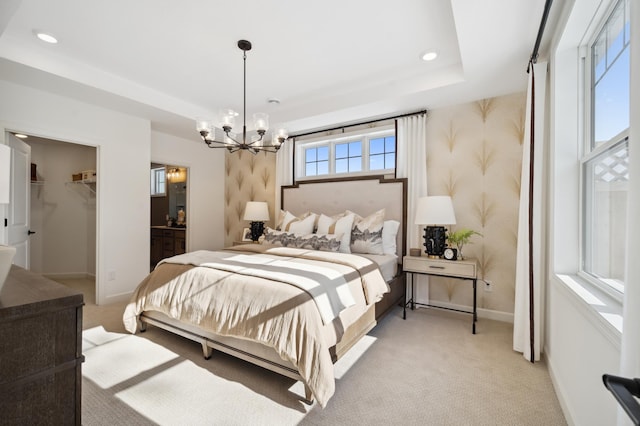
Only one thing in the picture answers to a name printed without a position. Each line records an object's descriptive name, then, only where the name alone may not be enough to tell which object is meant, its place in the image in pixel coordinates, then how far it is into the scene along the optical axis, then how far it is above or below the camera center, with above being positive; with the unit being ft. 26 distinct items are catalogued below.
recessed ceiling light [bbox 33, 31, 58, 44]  7.93 +4.90
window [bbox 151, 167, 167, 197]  22.11 +2.29
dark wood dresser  2.49 -1.34
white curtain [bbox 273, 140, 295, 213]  15.30 +2.44
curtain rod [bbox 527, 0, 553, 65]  5.90 +4.19
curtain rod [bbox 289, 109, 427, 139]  11.88 +4.17
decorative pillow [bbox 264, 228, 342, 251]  10.87 -1.11
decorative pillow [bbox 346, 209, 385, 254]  11.02 -0.85
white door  10.21 +0.33
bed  5.74 -2.14
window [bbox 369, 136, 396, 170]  12.81 +2.76
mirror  20.49 +1.17
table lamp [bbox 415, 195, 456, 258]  9.66 -0.15
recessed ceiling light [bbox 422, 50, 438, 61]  8.83 +4.99
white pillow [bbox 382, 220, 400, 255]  11.22 -0.90
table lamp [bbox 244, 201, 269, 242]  14.98 -0.16
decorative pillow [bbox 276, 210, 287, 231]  13.75 -0.33
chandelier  8.56 +2.69
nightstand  9.19 -1.82
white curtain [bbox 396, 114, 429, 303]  11.52 +1.78
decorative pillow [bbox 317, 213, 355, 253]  11.17 -0.55
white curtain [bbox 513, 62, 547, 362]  7.29 -0.06
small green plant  9.54 -0.81
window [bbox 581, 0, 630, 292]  4.40 +1.07
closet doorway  15.35 -0.06
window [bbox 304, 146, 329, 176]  14.73 +2.74
